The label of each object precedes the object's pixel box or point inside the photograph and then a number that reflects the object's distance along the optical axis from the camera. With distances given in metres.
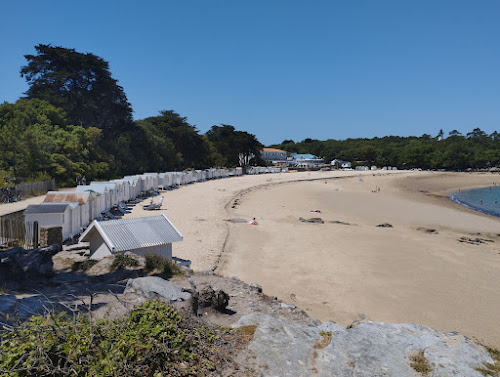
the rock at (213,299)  8.09
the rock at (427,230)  23.12
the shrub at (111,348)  4.18
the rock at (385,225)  24.42
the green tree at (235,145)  87.12
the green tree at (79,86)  51.41
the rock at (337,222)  25.05
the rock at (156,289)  7.35
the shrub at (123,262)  10.72
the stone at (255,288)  10.57
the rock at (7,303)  6.02
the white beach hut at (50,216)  14.34
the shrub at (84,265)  10.88
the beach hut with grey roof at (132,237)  10.99
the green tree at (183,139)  68.62
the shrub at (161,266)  10.42
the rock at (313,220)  24.78
